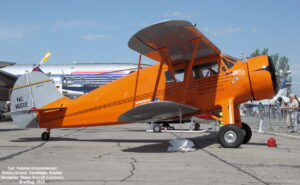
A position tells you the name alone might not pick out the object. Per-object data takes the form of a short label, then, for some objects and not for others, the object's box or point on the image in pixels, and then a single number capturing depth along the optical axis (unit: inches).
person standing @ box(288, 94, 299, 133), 605.4
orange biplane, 322.0
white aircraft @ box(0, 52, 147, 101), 1616.6
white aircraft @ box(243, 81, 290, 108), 707.4
